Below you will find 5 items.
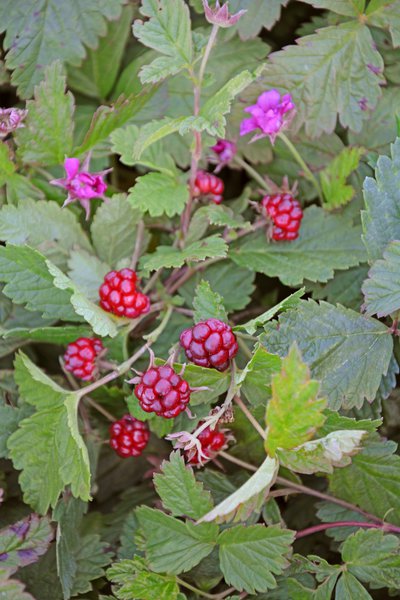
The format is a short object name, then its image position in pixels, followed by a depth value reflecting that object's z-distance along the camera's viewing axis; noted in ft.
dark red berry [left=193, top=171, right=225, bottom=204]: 1.28
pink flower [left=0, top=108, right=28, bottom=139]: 1.23
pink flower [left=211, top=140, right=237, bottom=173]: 1.31
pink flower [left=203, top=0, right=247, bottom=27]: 1.16
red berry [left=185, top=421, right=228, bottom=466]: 1.18
